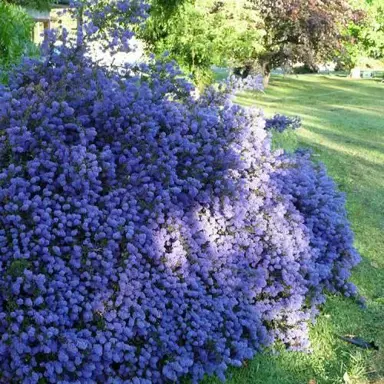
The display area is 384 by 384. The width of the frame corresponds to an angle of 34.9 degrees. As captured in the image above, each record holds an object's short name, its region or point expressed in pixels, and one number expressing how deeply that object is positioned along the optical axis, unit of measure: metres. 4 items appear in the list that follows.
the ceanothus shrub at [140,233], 2.67
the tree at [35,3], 12.31
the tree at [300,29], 19.67
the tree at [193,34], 12.70
